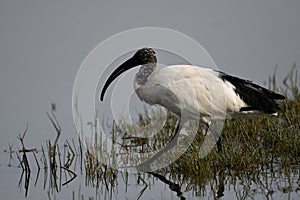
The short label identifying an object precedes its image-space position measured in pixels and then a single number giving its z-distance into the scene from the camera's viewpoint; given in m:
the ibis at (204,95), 16.50
